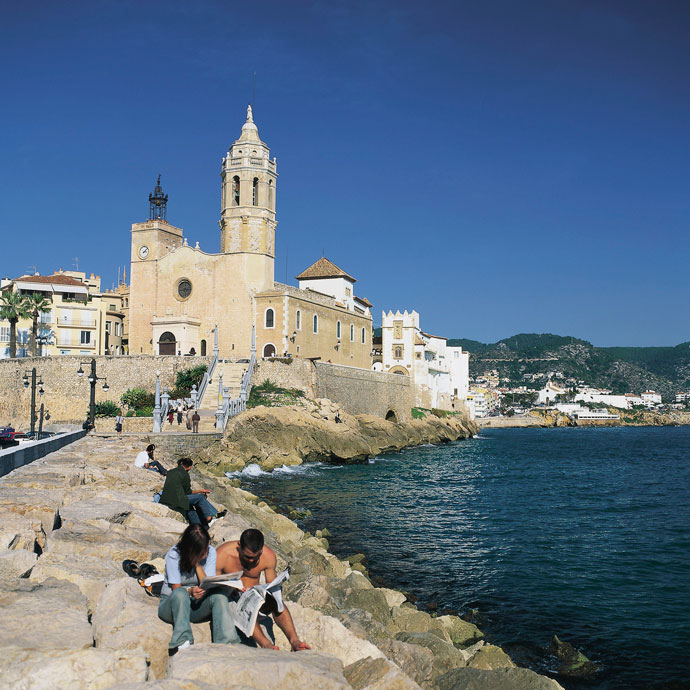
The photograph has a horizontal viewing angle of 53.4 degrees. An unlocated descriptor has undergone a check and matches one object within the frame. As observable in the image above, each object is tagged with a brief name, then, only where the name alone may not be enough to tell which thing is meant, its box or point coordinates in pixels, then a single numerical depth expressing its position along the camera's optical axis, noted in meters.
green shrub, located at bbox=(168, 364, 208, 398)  40.84
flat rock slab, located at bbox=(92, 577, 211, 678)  5.80
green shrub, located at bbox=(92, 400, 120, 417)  38.69
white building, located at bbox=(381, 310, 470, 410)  72.50
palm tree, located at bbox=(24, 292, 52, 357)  48.03
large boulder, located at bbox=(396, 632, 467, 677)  8.26
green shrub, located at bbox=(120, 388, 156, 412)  40.12
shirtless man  6.61
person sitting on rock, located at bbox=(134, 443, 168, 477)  16.97
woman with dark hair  6.06
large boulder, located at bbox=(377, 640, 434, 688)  7.49
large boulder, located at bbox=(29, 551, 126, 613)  7.20
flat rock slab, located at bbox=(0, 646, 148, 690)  4.71
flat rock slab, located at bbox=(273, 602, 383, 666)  6.79
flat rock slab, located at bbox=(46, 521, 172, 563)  8.51
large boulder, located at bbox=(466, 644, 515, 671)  8.85
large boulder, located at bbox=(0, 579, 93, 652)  5.36
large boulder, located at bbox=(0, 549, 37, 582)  6.97
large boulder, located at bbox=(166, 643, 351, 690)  5.24
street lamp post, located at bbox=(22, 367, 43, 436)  24.78
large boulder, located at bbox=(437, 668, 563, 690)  7.51
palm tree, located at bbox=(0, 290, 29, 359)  46.81
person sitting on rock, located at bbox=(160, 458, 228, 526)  11.75
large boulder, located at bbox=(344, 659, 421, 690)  5.96
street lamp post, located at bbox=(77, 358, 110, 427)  27.30
